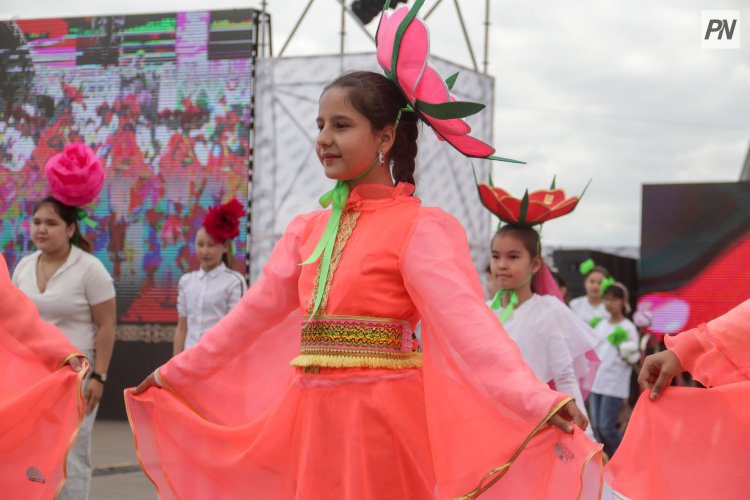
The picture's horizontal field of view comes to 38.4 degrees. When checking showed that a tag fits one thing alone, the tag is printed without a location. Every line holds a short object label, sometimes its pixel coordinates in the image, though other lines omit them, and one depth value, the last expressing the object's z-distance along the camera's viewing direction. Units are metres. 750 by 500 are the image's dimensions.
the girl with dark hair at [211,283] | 7.35
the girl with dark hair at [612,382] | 8.98
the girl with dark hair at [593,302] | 10.14
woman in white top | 5.07
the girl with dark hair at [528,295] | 5.22
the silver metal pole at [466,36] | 10.62
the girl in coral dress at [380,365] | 2.96
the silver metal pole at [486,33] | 10.71
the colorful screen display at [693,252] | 10.79
